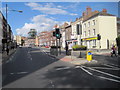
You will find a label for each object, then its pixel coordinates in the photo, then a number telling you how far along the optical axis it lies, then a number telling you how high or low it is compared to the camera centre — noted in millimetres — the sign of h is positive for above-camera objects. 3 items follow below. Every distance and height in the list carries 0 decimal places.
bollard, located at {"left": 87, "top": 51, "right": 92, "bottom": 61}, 8544 -1128
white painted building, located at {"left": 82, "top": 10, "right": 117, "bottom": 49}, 26032 +4287
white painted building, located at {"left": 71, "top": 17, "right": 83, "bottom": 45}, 33550 +5524
